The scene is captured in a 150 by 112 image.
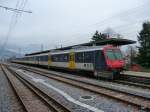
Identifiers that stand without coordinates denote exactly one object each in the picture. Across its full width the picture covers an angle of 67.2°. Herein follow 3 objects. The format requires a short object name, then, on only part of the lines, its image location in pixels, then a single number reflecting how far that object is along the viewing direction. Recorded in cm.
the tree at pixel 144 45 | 2124
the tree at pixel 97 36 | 2927
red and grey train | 901
